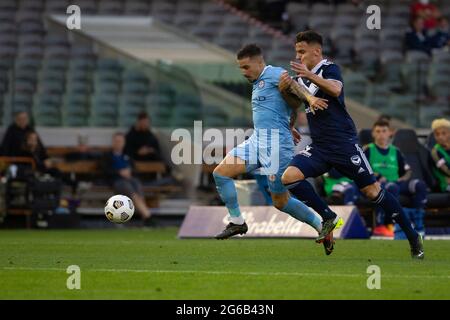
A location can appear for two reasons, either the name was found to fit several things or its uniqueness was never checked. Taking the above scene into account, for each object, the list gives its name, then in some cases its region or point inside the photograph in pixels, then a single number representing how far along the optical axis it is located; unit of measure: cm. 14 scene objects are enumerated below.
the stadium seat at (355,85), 2570
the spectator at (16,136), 2352
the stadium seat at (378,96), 2547
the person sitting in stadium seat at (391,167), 1820
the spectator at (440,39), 2881
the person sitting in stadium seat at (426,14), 2962
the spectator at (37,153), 2322
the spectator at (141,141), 2436
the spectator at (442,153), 1911
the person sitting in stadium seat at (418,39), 2877
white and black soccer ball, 1542
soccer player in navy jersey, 1291
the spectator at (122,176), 2311
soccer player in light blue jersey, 1378
